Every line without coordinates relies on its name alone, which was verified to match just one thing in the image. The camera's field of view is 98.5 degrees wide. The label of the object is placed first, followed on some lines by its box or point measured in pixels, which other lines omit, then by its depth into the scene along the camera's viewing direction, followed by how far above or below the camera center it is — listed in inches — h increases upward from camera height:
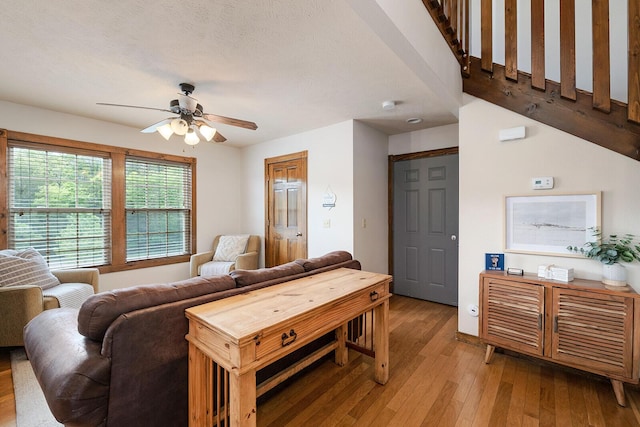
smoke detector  113.3 +44.5
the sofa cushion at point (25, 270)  98.7 -20.8
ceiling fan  95.0 +33.3
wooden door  158.9 +2.4
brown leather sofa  46.3 -26.4
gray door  144.9 -9.5
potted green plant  77.6 -12.4
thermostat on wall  90.0 +9.1
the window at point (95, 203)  121.6 +5.6
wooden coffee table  46.5 -23.5
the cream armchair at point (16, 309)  91.2 -31.6
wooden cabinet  72.3 -32.8
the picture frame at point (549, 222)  85.4 -3.8
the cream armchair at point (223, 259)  159.1 -28.3
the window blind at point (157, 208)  152.6 +3.0
